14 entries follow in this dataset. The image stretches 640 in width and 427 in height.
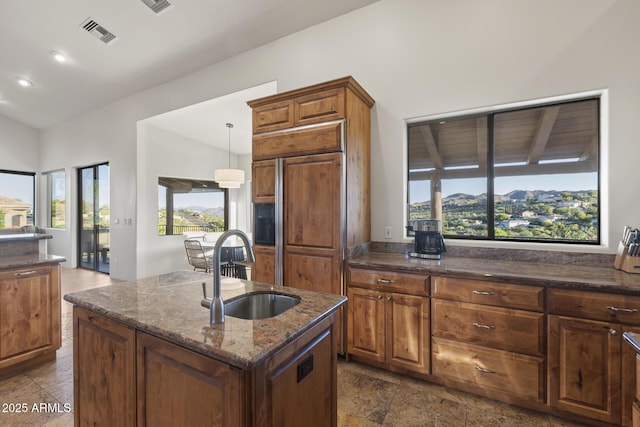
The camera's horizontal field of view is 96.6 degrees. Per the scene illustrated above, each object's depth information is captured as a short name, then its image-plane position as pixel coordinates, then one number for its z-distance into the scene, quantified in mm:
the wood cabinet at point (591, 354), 1629
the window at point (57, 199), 6883
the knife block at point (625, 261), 1915
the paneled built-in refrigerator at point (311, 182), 2479
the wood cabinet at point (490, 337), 1846
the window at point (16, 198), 6750
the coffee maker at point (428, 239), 2457
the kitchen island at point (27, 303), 2252
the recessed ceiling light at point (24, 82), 5126
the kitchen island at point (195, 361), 933
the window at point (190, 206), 5914
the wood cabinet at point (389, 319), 2176
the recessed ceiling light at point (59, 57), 4218
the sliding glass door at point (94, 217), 6074
